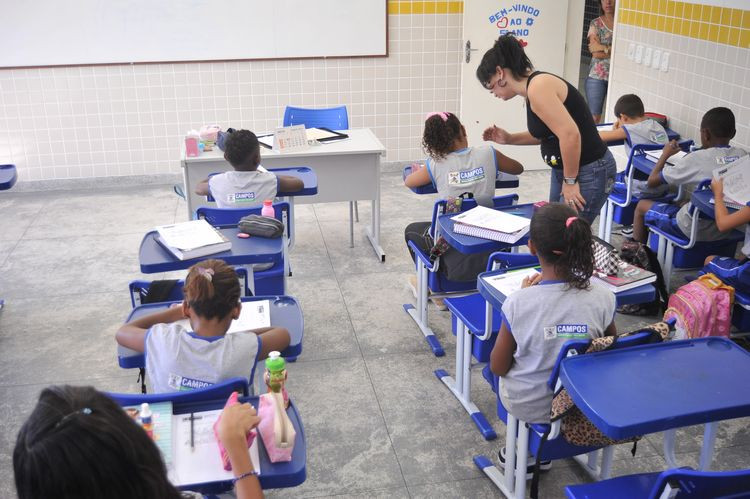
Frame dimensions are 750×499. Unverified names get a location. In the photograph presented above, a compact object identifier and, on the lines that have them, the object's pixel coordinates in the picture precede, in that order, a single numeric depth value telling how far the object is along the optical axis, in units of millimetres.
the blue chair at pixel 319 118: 6078
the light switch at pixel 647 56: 5973
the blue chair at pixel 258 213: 3932
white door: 7297
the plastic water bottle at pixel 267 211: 3852
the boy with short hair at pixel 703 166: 4421
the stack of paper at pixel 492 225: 3586
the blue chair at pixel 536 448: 2436
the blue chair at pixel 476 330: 3213
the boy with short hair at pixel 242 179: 4234
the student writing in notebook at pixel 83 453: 1103
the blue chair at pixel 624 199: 5125
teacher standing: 3783
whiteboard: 6844
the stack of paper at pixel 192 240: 3352
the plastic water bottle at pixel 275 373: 2137
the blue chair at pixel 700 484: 1771
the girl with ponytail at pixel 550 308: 2574
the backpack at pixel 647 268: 4512
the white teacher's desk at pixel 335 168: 5148
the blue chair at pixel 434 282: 4113
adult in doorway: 7547
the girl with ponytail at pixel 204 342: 2389
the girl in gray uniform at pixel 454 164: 4223
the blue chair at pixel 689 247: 4371
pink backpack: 3623
